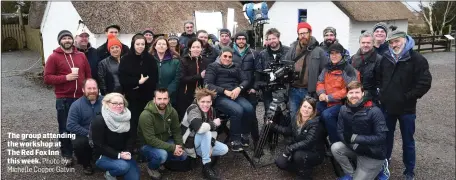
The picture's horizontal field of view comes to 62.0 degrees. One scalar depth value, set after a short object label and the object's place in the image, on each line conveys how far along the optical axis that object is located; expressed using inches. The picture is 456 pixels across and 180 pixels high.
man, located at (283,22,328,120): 187.6
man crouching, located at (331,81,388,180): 157.4
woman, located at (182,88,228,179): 177.3
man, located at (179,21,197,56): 268.5
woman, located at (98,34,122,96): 195.5
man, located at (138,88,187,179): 168.4
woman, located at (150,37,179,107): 196.5
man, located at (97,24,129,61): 215.0
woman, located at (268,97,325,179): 172.6
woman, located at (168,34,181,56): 213.6
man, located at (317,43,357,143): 175.9
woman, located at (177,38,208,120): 201.0
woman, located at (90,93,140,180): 156.2
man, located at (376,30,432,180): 163.0
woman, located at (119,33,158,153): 183.5
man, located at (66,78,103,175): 171.2
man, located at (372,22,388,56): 195.2
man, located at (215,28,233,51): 240.4
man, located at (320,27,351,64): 204.1
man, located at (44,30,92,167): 181.2
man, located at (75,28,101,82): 211.0
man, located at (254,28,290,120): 206.4
